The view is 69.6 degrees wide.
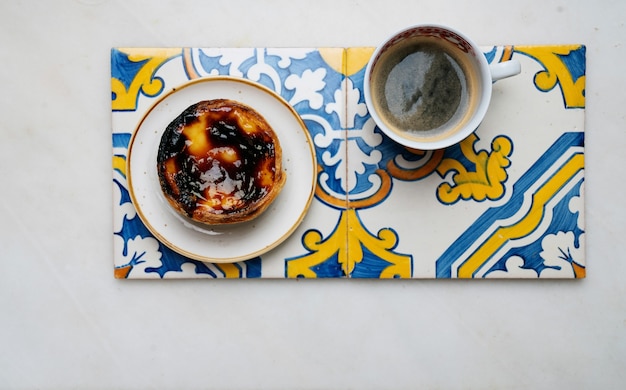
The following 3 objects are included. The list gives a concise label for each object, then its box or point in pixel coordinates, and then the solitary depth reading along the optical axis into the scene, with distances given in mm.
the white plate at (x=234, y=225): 671
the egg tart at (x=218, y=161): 630
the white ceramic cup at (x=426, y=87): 647
